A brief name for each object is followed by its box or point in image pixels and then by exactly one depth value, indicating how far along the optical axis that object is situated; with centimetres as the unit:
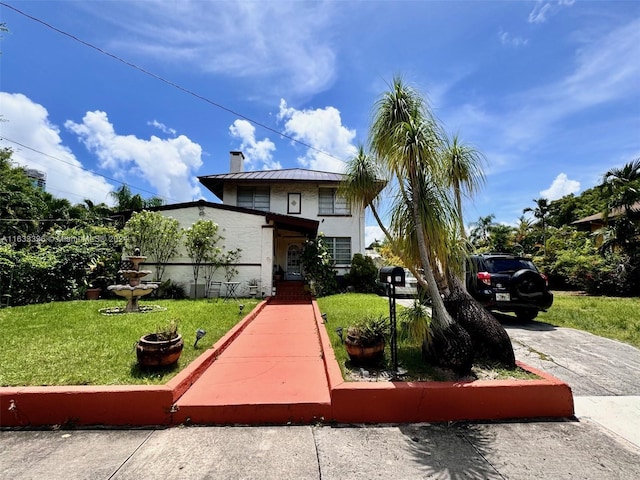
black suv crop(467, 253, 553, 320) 703
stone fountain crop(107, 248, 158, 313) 814
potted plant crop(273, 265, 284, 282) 1437
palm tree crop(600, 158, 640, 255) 1292
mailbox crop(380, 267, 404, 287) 370
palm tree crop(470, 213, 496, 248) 3474
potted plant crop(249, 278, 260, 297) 1183
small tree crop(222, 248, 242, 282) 1205
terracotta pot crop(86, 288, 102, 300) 1030
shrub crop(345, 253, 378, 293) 1424
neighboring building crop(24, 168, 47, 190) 2572
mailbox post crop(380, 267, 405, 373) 368
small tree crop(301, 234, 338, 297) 1305
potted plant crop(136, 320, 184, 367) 374
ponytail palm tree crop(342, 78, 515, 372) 371
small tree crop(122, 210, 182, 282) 1153
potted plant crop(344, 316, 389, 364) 385
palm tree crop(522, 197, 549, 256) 3275
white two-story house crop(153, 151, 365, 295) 1597
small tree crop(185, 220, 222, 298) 1163
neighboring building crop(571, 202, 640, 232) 1589
